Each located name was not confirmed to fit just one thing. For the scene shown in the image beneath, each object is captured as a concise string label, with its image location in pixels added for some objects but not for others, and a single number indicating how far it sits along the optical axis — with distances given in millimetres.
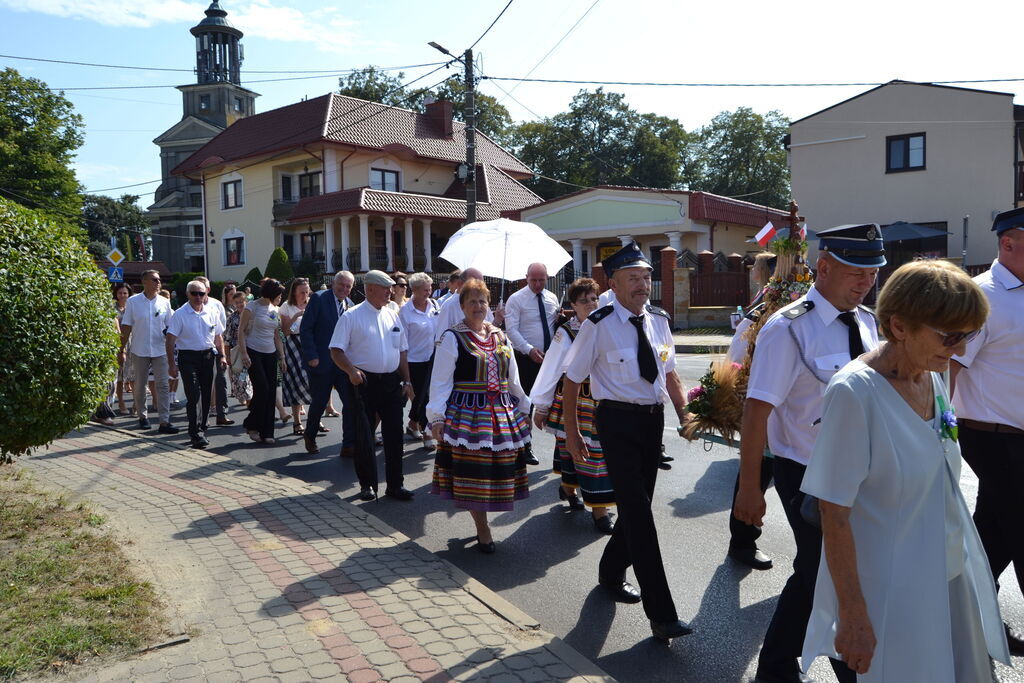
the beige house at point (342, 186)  39375
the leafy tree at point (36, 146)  43031
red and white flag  9445
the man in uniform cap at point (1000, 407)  3793
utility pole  21172
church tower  68312
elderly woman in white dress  2297
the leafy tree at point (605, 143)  62125
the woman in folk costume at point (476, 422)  5625
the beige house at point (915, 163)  28641
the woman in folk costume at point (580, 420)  5699
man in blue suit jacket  9039
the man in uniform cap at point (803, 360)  3258
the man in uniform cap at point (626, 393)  4219
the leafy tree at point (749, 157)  65375
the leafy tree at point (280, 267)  37938
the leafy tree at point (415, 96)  59372
